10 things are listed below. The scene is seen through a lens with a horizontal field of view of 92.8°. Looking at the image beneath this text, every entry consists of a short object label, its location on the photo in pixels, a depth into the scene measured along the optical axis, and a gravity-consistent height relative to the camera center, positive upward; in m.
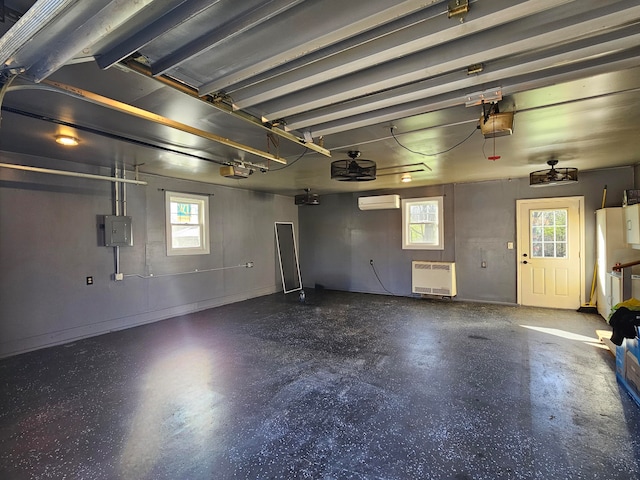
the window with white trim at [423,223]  6.46 +0.24
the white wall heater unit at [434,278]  6.11 -0.90
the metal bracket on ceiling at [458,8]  1.28 +0.96
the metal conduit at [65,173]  3.37 +0.85
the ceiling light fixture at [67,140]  3.08 +1.06
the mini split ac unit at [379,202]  6.55 +0.73
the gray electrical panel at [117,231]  4.37 +0.15
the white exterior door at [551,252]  5.24 -0.36
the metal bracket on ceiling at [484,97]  1.97 +0.90
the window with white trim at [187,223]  5.36 +0.30
